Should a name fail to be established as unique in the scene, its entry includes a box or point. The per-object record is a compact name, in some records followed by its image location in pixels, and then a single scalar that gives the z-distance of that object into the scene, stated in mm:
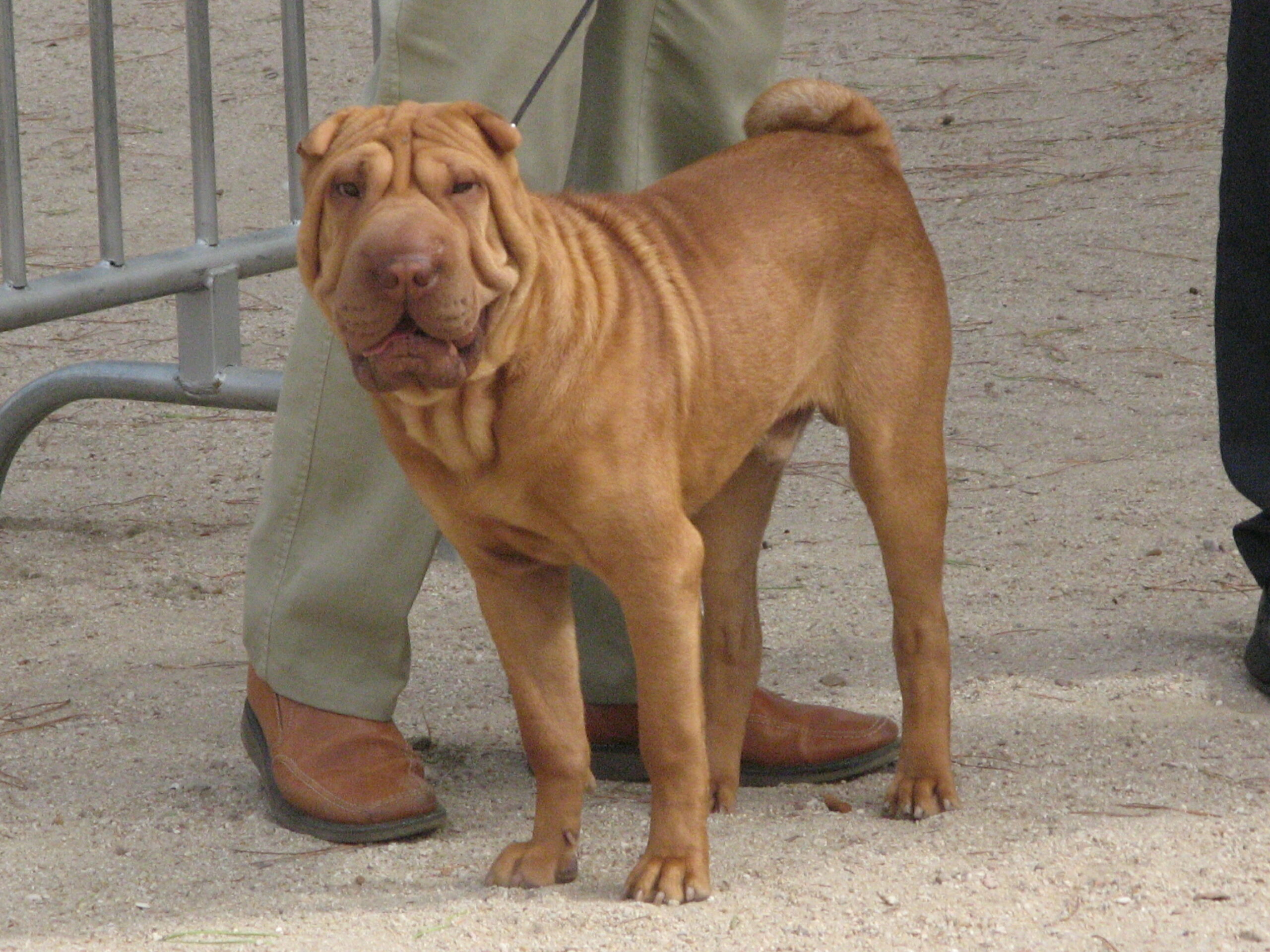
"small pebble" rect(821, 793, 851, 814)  5551
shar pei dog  4066
